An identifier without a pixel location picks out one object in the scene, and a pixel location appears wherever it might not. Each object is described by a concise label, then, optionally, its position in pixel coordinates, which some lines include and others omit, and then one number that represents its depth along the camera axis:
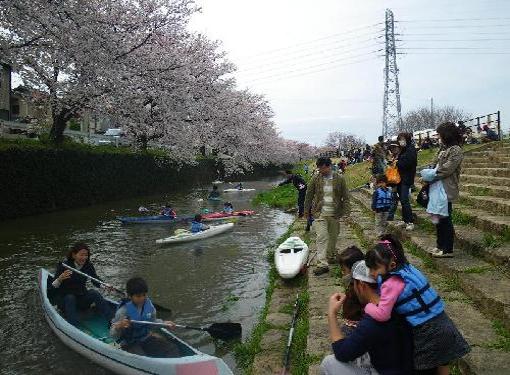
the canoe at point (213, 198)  28.11
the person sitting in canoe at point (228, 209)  21.27
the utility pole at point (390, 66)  47.75
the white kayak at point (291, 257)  9.66
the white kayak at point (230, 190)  36.05
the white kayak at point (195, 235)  14.98
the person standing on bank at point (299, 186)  16.43
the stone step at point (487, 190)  9.91
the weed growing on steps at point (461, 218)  8.71
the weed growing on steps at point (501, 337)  4.39
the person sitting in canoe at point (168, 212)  19.63
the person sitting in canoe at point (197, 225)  15.85
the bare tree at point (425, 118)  91.19
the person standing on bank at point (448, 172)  6.90
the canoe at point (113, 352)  5.42
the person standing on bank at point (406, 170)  9.52
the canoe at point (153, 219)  18.92
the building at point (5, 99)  35.28
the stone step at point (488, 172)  12.07
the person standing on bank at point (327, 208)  8.92
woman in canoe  7.78
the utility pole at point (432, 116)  90.39
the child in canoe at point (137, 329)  6.09
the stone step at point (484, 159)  14.22
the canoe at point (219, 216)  19.95
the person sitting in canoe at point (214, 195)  28.34
